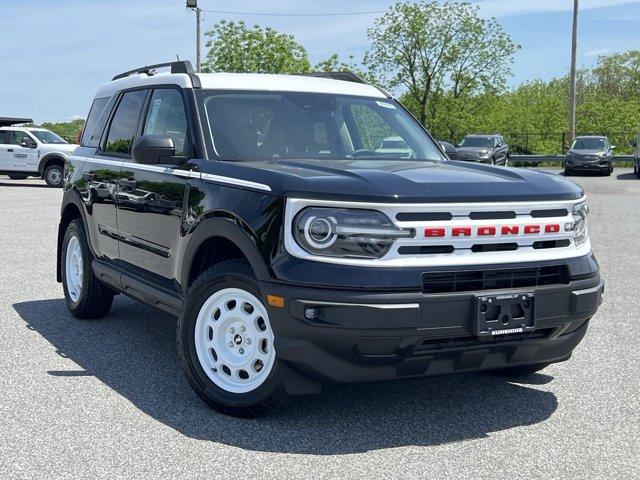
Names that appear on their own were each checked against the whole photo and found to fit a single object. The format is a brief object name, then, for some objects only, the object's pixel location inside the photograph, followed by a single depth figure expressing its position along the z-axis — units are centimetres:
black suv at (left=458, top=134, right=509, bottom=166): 3219
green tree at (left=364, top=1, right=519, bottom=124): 5212
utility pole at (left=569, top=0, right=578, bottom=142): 4234
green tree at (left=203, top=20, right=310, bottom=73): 4803
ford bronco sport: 399
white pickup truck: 2617
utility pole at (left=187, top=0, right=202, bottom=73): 4106
